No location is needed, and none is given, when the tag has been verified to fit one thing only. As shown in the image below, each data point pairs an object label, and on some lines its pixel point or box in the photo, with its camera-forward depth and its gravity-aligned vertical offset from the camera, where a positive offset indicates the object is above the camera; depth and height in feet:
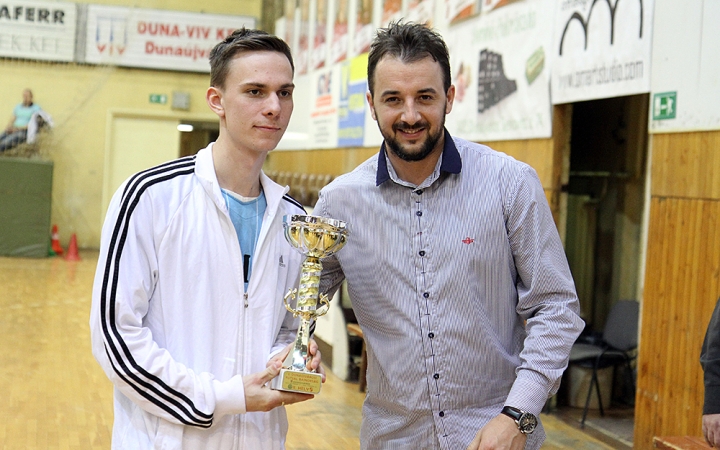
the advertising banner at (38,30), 49.75 +9.96
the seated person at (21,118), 48.93 +4.46
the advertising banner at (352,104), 35.68 +4.78
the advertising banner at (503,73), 22.47 +4.30
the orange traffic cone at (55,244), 49.65 -2.91
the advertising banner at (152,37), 51.24 +10.28
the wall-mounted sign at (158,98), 52.60 +6.49
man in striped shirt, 7.10 -0.48
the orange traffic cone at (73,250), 47.58 -3.09
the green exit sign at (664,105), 17.16 +2.55
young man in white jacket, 6.57 -0.67
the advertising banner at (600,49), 18.21 +4.12
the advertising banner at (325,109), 39.70 +5.00
